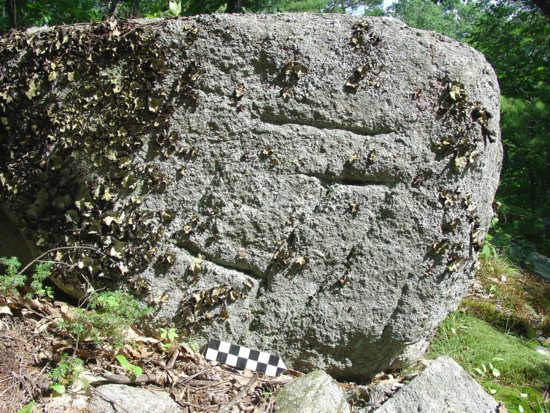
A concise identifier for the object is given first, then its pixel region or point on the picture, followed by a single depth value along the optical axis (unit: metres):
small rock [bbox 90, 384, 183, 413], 2.52
